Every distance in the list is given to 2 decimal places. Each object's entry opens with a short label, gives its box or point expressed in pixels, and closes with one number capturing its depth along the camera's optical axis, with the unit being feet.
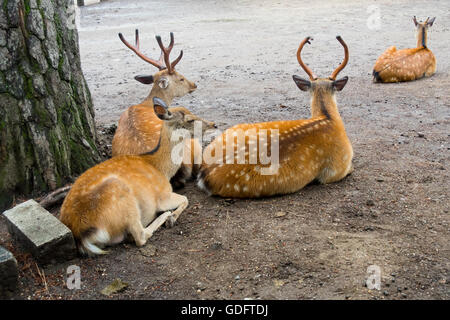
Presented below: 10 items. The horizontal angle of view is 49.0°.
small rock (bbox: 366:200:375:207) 12.91
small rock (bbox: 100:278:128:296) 9.73
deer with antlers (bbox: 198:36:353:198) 13.37
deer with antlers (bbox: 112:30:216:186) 13.88
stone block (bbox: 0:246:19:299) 9.37
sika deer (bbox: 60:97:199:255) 10.75
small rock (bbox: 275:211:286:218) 12.48
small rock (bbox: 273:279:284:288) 9.70
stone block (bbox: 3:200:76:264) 10.28
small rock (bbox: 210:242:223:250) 11.19
